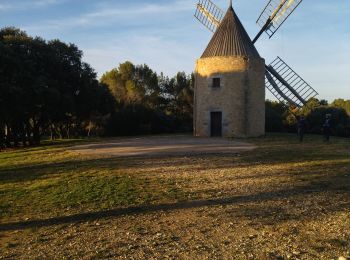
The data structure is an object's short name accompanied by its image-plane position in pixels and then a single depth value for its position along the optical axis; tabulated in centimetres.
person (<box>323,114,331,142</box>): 2353
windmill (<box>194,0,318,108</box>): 3341
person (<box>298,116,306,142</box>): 2386
